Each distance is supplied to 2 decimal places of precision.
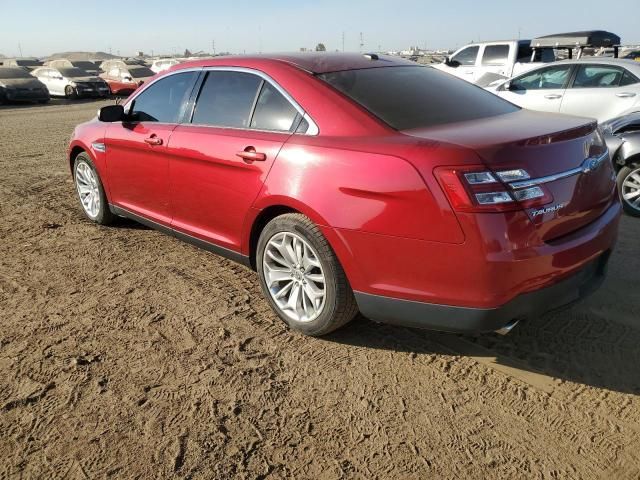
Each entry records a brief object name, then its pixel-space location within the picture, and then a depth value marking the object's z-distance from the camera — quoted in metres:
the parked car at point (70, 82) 25.17
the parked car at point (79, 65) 28.48
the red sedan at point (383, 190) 2.47
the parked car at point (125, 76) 26.47
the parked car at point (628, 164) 5.40
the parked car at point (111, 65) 29.36
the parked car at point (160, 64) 30.97
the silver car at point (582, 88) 8.58
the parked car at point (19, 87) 22.19
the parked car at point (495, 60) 13.49
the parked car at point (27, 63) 43.24
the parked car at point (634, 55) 19.22
